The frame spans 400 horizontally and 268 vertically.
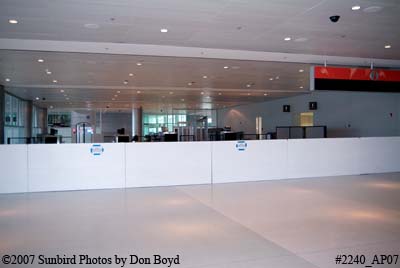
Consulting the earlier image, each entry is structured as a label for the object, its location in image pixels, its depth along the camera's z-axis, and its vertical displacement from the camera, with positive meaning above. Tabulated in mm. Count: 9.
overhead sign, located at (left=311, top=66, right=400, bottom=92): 8930 +1424
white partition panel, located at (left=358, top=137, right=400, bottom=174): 9875 -631
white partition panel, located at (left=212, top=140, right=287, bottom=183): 8516 -645
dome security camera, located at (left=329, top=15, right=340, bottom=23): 6391 +2142
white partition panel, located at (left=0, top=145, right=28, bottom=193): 7195 -653
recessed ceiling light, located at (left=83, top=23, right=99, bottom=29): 6738 +2173
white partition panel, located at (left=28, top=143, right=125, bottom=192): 7398 -654
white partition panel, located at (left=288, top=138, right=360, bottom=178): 9172 -633
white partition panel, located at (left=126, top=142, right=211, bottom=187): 7945 -656
